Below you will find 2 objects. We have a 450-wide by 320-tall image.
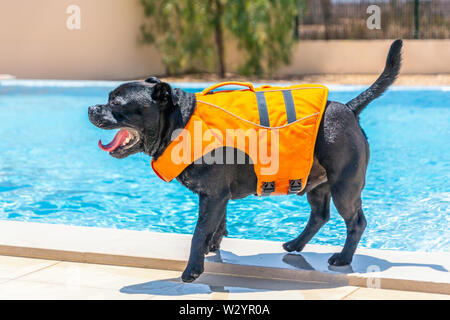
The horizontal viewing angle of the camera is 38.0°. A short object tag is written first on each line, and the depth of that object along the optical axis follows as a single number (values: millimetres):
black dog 3207
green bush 15867
